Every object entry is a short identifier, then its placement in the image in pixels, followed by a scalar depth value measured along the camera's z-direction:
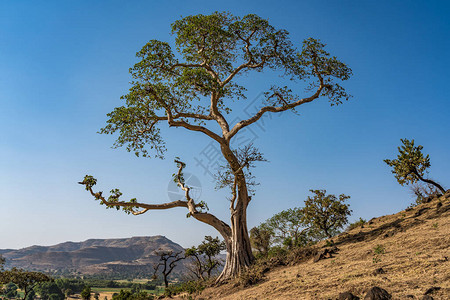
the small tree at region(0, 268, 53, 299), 36.97
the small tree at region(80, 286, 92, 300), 29.32
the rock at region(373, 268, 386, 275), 7.77
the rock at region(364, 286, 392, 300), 5.68
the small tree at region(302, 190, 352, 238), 25.80
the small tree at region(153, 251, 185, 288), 26.16
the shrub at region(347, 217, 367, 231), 19.80
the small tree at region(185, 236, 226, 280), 29.40
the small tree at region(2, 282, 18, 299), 72.89
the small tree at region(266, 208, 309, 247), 32.12
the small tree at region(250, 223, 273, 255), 31.34
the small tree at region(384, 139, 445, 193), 19.59
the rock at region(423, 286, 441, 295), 5.63
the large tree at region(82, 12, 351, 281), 14.67
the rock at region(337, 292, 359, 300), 6.07
